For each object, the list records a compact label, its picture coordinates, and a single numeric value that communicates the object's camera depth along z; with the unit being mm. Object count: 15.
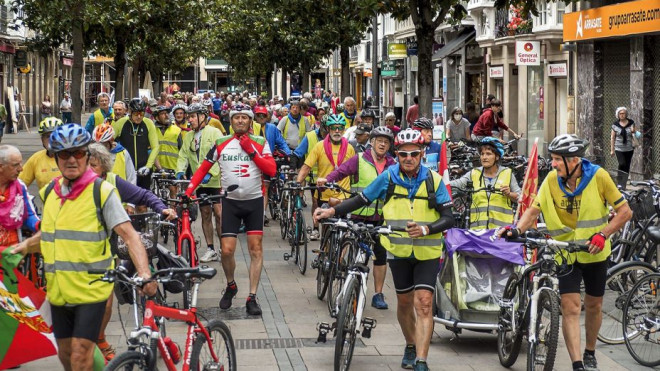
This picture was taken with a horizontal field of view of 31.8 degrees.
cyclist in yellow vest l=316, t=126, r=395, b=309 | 10961
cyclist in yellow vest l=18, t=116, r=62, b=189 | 9328
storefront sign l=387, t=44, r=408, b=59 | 34250
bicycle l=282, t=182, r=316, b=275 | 13381
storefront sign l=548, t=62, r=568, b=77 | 33094
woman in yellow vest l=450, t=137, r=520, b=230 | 10562
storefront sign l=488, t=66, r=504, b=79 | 39406
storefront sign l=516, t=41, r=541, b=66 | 28531
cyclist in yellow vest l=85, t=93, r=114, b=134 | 17141
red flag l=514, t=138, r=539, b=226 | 10047
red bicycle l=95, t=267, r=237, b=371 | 5789
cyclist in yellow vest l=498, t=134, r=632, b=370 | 7898
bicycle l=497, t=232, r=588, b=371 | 7641
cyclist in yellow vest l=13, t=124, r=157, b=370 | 6160
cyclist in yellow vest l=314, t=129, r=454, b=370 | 8180
